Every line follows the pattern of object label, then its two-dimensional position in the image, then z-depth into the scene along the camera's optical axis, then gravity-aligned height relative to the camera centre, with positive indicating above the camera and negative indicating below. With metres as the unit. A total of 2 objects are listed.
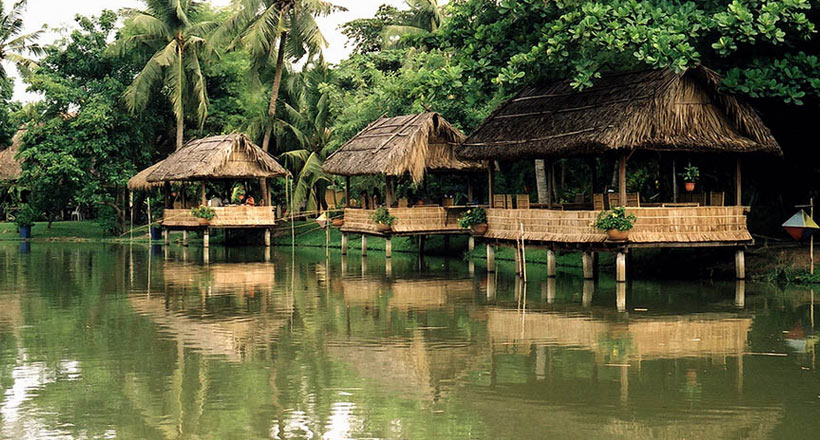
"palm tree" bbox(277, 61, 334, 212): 31.42 +3.03
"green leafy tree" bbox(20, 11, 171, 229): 31.91 +2.99
